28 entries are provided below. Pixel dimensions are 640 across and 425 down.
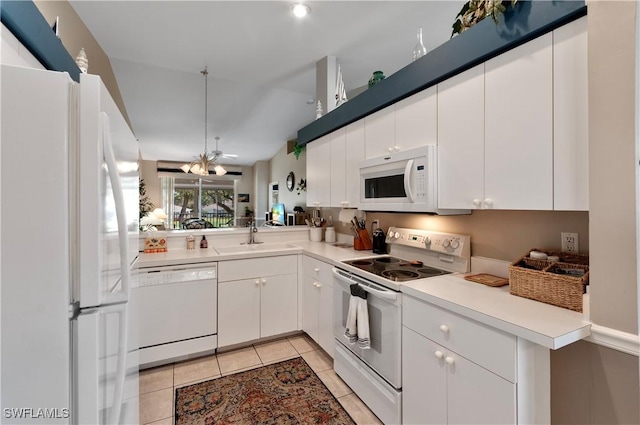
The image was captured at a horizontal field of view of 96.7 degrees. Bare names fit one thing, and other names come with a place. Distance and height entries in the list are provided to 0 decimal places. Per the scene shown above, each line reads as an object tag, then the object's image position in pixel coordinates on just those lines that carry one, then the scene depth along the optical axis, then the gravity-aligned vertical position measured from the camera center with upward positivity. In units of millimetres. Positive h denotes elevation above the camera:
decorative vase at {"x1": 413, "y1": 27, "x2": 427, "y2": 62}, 1899 +1091
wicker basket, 1194 -301
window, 8453 +392
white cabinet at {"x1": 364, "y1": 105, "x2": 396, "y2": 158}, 2131 +627
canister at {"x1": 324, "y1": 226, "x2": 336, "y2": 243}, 3367 -274
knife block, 2748 -291
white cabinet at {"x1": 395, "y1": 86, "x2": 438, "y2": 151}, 1786 +613
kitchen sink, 2971 -380
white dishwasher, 2262 -828
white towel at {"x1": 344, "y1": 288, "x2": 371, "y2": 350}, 1766 -706
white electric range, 1639 -557
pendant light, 4512 +768
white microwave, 1763 +210
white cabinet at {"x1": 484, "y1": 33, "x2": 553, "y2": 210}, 1232 +394
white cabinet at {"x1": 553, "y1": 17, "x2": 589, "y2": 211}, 1114 +378
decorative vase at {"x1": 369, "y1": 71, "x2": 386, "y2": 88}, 2350 +1109
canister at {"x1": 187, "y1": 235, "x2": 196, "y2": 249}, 2844 -300
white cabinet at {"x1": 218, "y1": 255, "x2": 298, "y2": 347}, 2514 -798
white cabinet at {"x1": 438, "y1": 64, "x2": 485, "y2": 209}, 1514 +404
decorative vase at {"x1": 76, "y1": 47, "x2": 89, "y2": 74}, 1561 +836
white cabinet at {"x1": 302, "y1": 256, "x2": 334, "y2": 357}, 2344 -803
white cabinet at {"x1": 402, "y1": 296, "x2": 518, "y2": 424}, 1113 -712
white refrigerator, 719 -92
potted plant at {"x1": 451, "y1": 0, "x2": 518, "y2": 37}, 1340 +1065
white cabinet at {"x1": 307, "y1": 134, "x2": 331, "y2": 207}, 3014 +443
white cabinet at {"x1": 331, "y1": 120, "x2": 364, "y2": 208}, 2512 +459
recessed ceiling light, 2113 +1529
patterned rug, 1803 -1302
